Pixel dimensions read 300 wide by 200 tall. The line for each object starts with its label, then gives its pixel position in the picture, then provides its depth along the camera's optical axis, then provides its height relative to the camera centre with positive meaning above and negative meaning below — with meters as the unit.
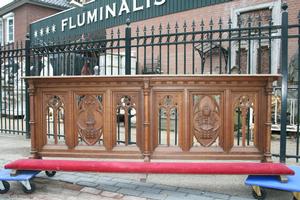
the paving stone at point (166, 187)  4.03 -1.18
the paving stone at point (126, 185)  4.12 -1.18
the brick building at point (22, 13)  24.86 +6.12
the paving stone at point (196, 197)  3.71 -1.19
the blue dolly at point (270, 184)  3.39 -0.97
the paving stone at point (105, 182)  4.29 -1.18
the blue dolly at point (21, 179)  3.89 -1.03
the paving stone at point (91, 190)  3.97 -1.20
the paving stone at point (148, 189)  3.96 -1.18
